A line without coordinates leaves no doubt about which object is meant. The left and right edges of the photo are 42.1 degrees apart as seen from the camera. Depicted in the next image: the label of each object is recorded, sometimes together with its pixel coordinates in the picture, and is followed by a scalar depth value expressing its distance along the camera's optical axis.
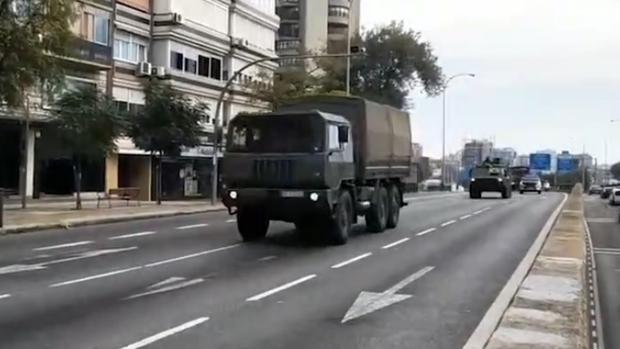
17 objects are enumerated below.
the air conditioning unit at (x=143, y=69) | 43.78
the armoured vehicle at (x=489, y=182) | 56.41
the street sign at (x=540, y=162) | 114.01
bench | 32.88
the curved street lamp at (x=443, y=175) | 84.79
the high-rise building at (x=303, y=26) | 80.88
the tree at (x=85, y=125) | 27.98
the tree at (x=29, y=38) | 19.98
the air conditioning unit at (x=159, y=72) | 44.72
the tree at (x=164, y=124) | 34.72
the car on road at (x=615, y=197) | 51.53
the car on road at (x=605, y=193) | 74.22
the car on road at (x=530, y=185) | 78.30
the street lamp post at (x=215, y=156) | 35.72
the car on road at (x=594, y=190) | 103.46
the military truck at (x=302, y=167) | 17.38
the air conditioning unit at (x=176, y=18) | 46.00
